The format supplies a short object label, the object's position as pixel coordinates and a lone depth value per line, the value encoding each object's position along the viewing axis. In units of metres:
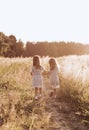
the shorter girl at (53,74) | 6.87
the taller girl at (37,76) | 6.67
